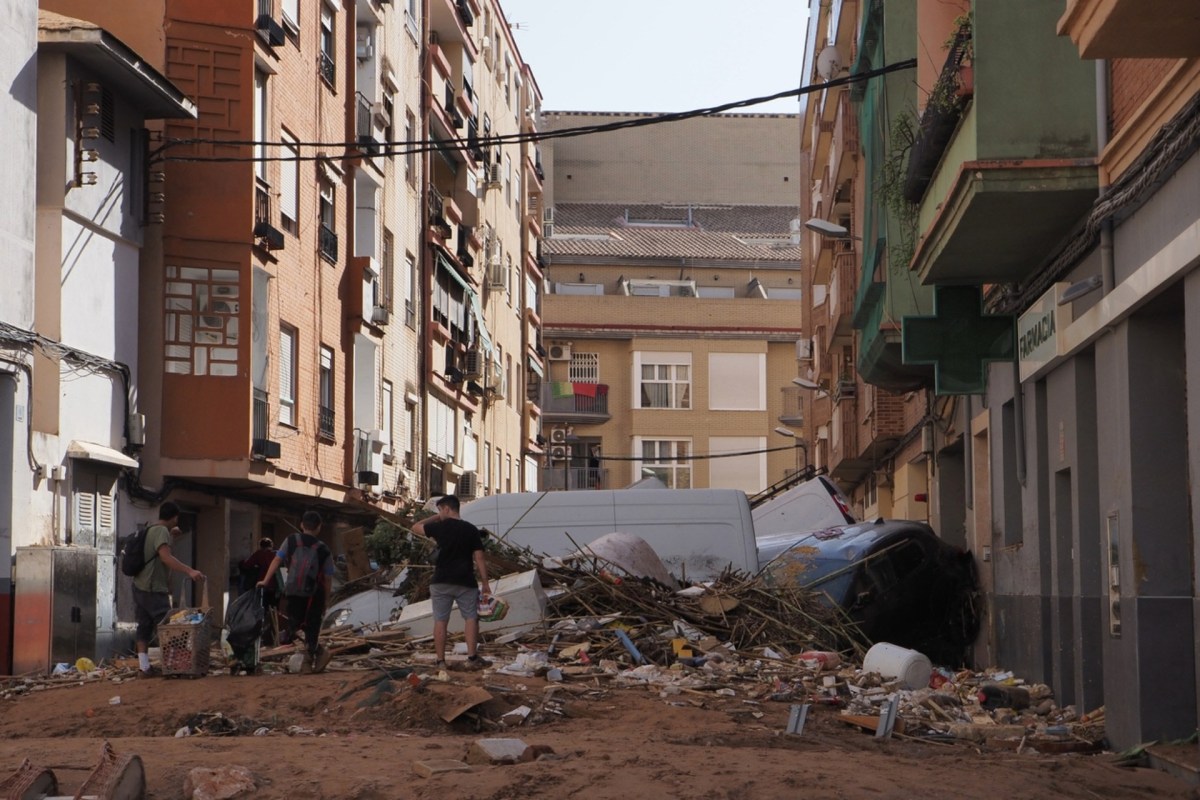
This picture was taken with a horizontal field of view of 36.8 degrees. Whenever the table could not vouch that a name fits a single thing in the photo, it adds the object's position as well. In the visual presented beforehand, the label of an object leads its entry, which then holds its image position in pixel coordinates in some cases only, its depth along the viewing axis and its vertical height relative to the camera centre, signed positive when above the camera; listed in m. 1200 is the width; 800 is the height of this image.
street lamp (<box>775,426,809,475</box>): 56.46 +2.62
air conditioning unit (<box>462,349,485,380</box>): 43.84 +3.69
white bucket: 16.30 -1.39
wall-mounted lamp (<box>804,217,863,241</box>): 28.55 +4.57
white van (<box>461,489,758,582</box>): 21.22 -0.09
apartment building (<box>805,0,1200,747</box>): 11.20 +1.56
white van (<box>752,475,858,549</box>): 26.80 +0.05
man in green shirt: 16.30 -0.60
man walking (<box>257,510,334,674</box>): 16.25 -0.59
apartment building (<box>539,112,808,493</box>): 68.75 +6.06
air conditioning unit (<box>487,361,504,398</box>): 47.63 +3.65
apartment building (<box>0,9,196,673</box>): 19.12 +2.44
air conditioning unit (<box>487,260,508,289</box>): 48.56 +6.47
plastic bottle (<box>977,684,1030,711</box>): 15.12 -1.55
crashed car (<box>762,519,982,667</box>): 20.33 -0.80
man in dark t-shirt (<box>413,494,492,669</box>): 16.05 -0.54
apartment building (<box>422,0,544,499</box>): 41.09 +6.62
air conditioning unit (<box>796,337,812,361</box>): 51.31 +4.70
